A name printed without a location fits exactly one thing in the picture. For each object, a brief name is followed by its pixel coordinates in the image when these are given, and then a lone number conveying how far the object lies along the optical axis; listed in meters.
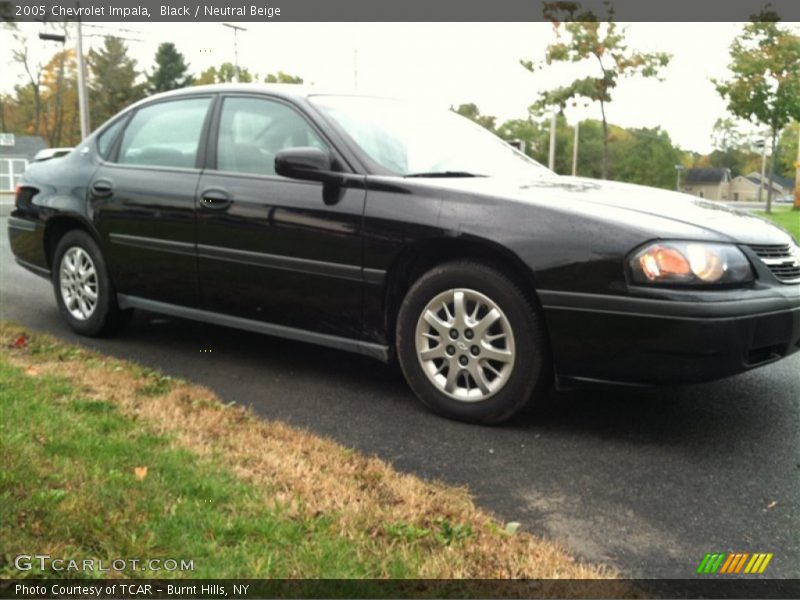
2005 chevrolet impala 3.33
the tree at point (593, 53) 26.86
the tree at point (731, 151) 102.94
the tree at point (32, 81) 45.00
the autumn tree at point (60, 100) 52.41
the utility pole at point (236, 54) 28.95
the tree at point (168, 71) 62.66
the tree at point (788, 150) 58.41
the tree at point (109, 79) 58.88
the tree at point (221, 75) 54.91
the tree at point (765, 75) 25.81
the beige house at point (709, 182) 105.94
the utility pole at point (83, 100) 28.05
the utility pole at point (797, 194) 29.52
